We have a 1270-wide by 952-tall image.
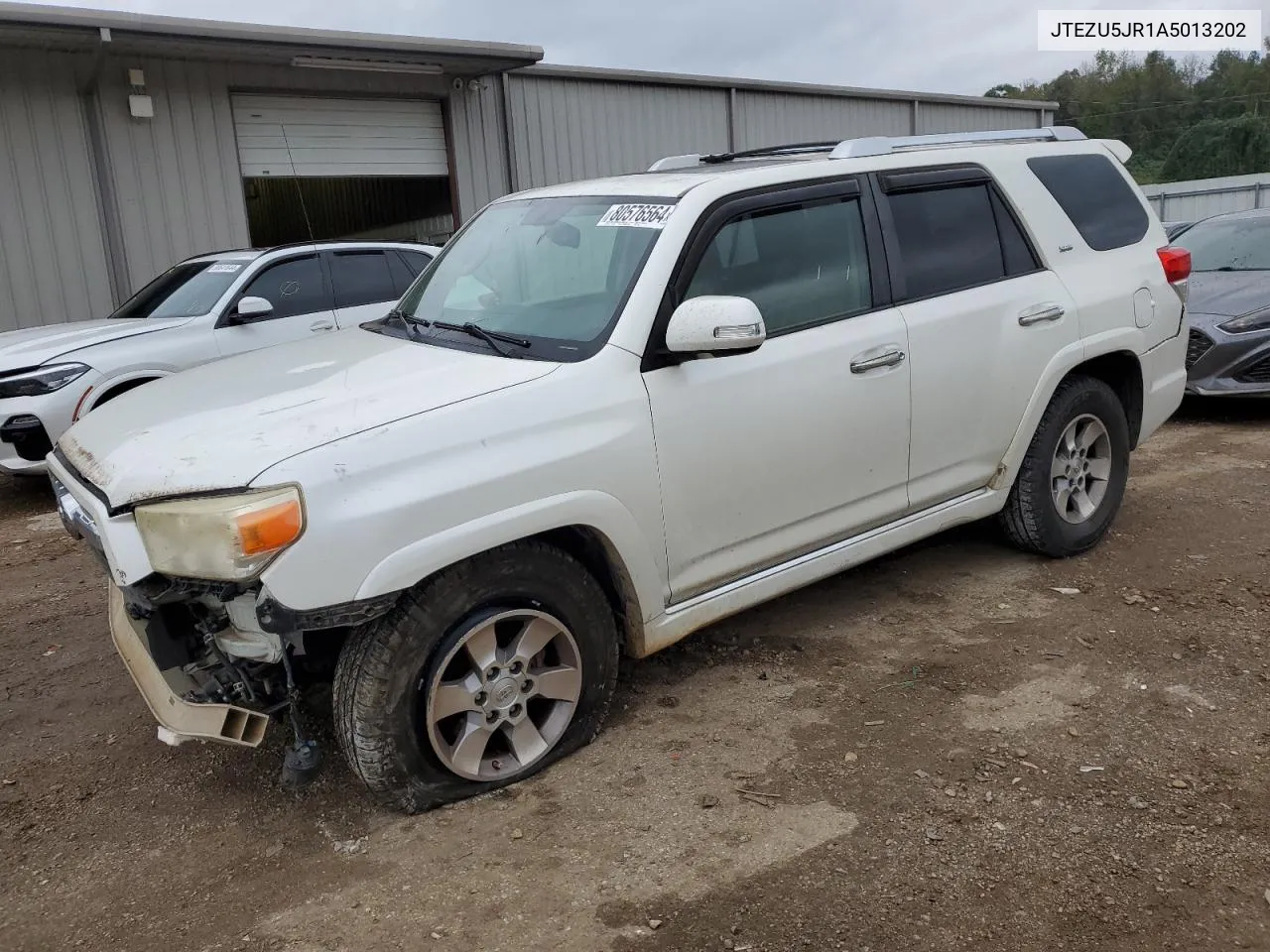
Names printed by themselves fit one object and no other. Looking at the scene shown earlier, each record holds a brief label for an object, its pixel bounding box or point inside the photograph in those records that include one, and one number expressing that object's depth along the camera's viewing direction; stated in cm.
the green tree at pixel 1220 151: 4975
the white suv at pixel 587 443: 277
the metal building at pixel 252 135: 1009
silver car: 772
